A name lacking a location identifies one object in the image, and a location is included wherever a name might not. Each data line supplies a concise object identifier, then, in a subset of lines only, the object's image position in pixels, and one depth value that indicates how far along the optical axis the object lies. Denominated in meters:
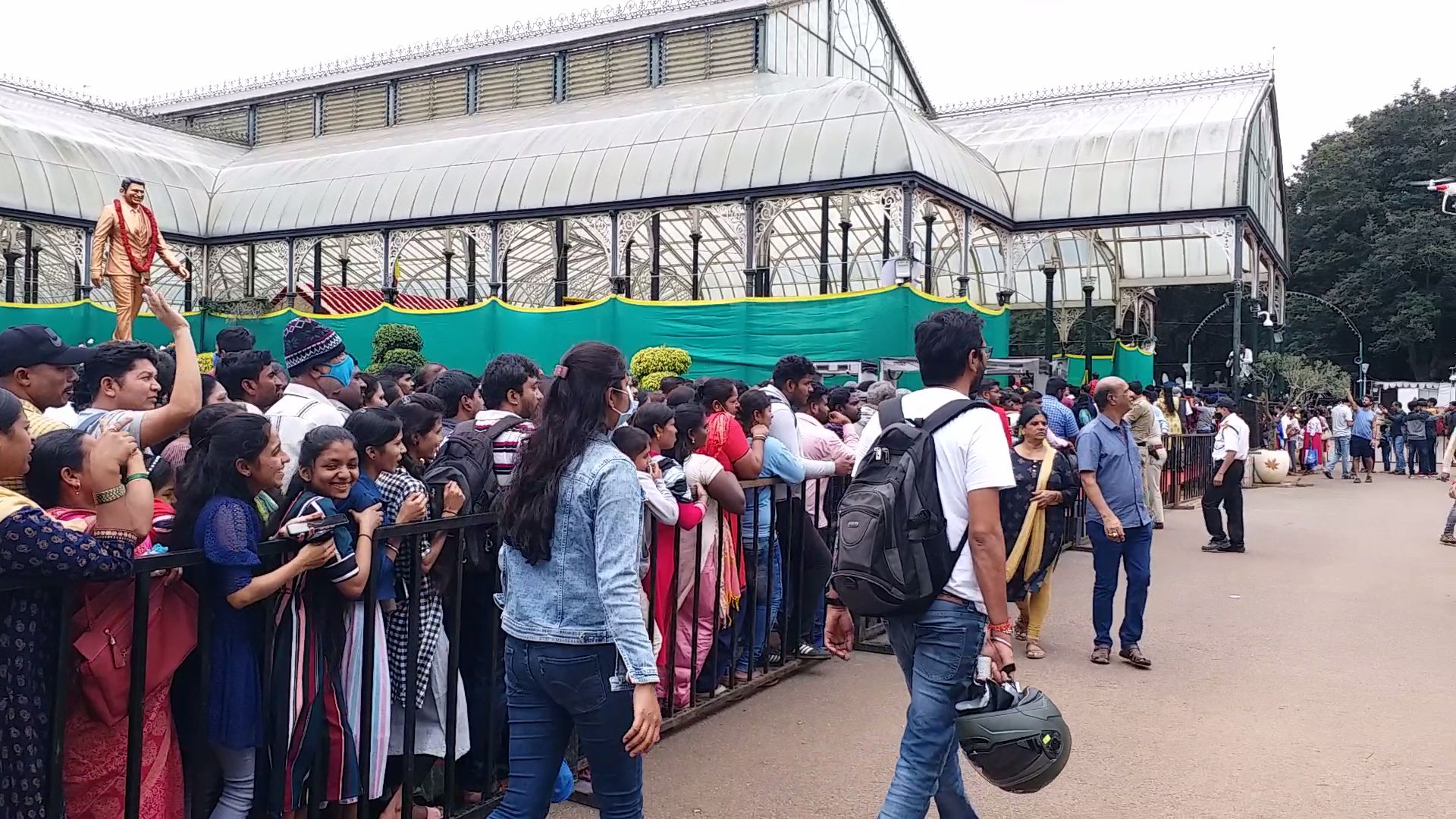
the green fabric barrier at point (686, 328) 13.58
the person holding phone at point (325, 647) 3.32
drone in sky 25.39
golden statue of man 10.29
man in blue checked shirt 10.14
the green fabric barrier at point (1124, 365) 18.20
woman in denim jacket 2.87
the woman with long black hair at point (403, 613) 3.75
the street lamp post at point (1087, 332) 15.88
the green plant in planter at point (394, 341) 12.65
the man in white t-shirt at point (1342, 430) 23.45
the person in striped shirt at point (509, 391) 4.79
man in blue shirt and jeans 6.80
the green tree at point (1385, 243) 45.06
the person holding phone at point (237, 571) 3.05
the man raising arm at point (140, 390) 3.81
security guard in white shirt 11.38
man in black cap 3.79
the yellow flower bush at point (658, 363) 11.70
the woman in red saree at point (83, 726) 2.86
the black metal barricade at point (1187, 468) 15.95
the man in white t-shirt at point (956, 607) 3.39
